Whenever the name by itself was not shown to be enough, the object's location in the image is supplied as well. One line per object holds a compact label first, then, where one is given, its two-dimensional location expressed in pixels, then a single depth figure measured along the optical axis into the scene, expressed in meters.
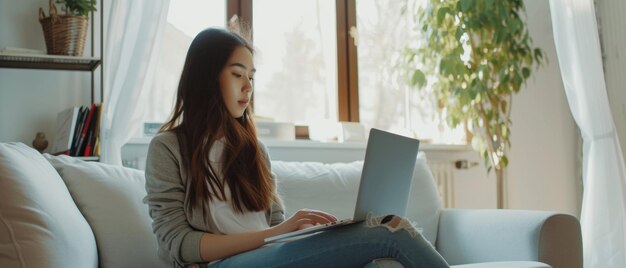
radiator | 3.39
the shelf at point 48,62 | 2.27
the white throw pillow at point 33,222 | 1.26
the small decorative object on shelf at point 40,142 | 2.36
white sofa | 1.30
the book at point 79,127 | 2.30
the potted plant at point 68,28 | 2.31
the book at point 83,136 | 2.30
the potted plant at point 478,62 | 3.09
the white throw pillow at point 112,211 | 1.66
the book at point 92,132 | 2.31
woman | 1.34
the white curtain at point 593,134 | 2.84
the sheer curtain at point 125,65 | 2.31
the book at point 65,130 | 2.29
